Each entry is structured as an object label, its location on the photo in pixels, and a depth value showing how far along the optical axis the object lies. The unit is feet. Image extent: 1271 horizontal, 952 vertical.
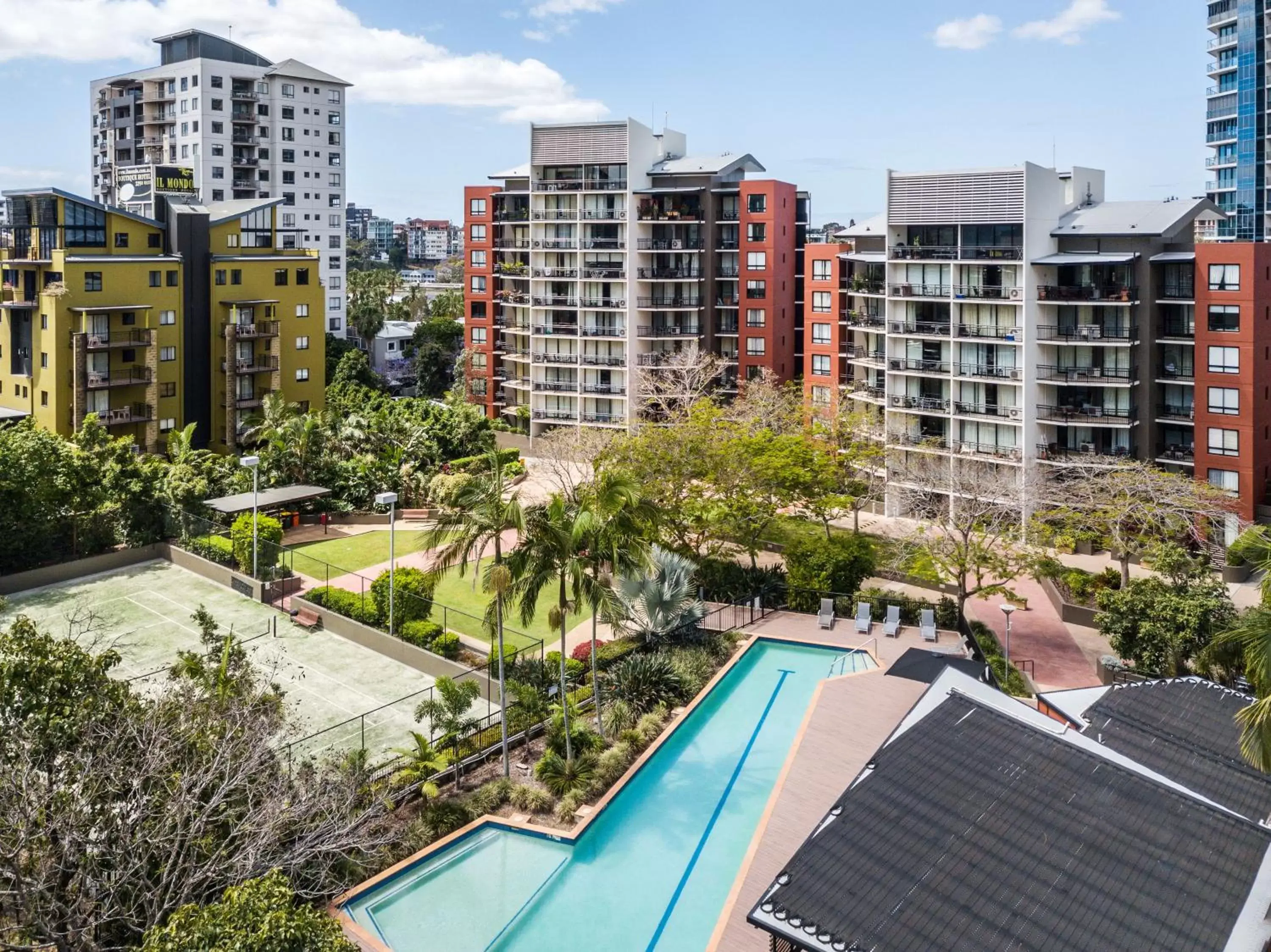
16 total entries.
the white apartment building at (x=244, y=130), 331.57
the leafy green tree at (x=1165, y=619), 113.29
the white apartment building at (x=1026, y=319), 171.63
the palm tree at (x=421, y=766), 85.15
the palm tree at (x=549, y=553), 87.45
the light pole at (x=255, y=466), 135.85
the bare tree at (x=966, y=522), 130.41
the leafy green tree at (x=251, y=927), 45.21
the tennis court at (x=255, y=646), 103.14
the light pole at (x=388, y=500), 119.75
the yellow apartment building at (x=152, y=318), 189.78
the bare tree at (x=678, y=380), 204.03
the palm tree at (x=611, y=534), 91.40
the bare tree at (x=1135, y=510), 143.23
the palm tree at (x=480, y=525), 84.84
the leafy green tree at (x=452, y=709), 88.69
